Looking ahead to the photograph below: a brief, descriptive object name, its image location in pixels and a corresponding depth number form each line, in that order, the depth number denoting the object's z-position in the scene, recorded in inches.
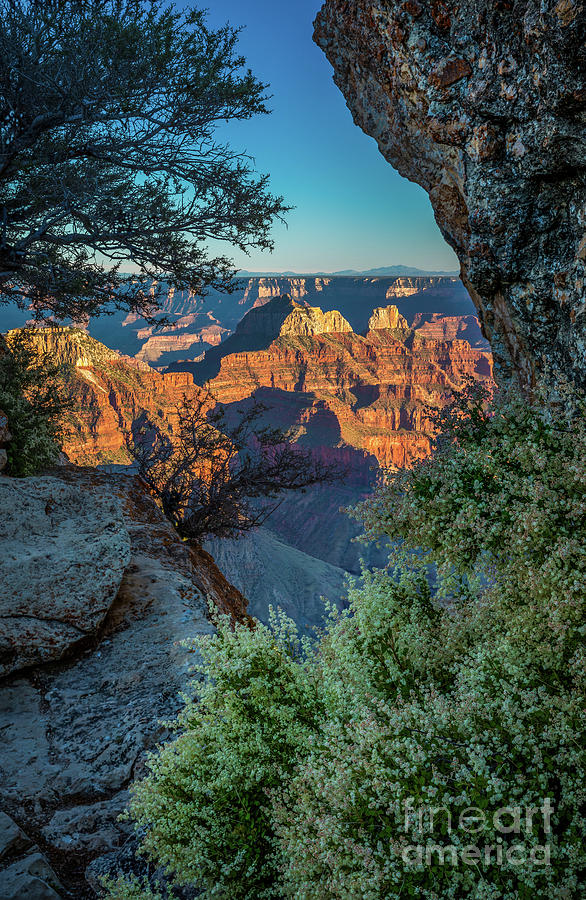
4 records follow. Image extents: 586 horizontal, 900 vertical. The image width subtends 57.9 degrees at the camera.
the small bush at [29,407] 281.1
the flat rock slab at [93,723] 114.3
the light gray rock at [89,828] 114.7
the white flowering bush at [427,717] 54.7
